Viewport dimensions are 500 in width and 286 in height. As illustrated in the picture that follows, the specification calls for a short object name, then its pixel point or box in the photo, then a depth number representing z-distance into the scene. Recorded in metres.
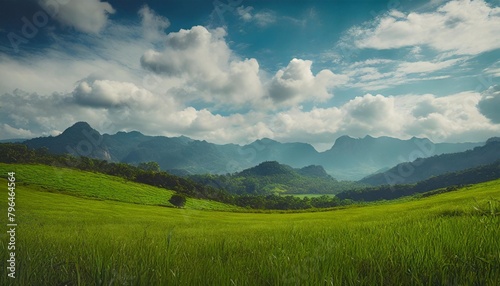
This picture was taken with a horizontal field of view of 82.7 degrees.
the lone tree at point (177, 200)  123.48
